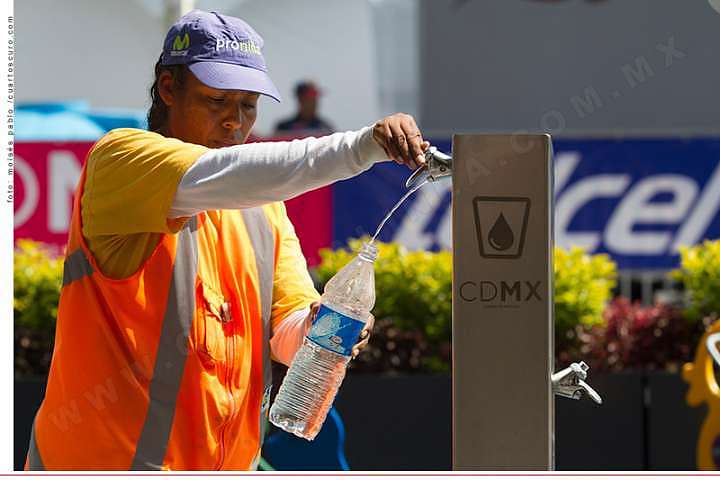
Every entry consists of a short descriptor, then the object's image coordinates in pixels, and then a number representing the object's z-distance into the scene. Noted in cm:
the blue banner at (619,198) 1555
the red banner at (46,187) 1681
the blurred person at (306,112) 2077
